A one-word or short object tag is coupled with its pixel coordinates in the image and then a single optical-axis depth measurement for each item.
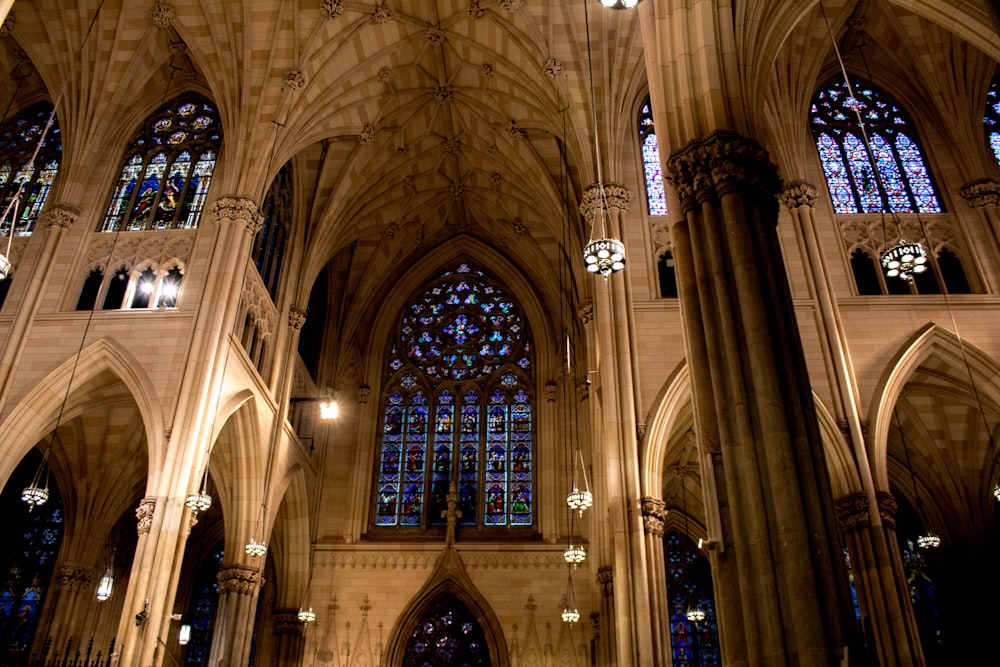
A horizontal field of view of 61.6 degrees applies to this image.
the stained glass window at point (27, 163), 20.03
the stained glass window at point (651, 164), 18.72
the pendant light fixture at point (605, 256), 10.87
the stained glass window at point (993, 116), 19.05
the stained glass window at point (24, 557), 21.28
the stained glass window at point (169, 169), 19.42
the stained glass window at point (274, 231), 21.14
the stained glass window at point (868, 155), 18.56
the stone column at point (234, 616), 18.05
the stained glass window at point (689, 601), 21.66
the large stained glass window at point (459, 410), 24.94
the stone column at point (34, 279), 16.48
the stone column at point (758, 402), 7.21
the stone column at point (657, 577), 13.24
